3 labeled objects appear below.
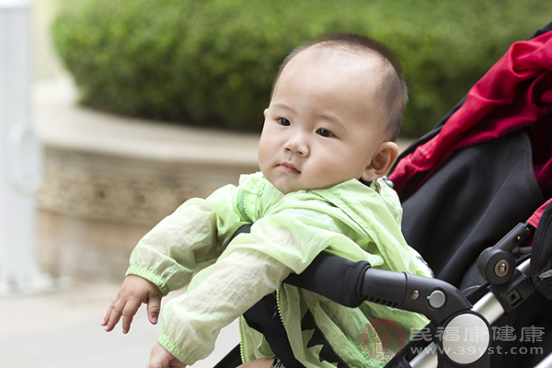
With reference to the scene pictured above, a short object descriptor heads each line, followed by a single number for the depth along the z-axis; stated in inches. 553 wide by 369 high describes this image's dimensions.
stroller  57.1
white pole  155.9
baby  56.5
